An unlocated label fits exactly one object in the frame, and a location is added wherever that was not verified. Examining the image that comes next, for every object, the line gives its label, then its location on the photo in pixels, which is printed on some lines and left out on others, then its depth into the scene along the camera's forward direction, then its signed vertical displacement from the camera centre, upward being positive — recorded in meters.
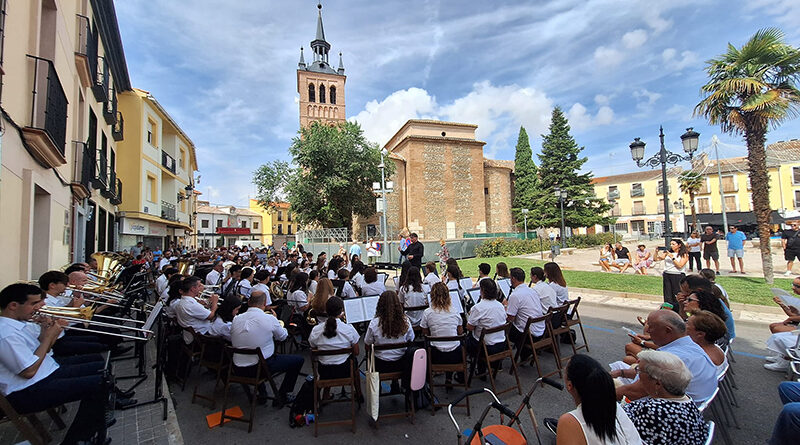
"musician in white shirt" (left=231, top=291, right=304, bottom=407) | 3.63 -1.12
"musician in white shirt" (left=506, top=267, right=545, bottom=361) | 4.56 -1.07
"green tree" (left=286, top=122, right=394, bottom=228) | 26.61 +5.46
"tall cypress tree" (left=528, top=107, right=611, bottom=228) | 32.41 +5.07
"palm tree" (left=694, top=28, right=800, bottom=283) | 8.98 +3.82
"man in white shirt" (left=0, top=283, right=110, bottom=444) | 2.67 -1.09
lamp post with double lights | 9.74 +2.45
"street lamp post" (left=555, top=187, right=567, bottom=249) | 21.50 +2.67
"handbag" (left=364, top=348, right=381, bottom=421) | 3.08 -1.45
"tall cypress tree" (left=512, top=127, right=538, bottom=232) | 36.80 +6.76
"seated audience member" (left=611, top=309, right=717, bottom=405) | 2.55 -1.00
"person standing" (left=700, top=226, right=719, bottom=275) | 11.27 -0.54
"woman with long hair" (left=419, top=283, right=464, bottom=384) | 3.82 -1.07
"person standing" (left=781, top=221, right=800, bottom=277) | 10.27 -0.58
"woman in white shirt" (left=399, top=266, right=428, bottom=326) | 5.45 -0.93
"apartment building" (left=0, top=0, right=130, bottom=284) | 4.71 +2.20
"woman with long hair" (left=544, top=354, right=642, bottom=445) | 1.72 -0.99
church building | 33.09 +5.60
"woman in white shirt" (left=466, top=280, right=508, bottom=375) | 4.13 -1.03
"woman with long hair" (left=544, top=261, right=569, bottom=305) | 5.58 -0.83
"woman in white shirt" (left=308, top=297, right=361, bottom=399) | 3.47 -1.10
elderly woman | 1.99 -1.13
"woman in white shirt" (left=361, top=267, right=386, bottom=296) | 6.70 -0.93
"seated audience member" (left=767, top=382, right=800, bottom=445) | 2.30 -1.42
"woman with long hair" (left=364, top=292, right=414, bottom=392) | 3.56 -1.02
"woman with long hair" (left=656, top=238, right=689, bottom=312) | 6.57 -0.97
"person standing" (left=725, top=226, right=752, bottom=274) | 11.27 -0.46
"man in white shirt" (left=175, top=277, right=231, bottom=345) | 4.35 -0.94
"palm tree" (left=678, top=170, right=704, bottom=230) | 32.59 +4.87
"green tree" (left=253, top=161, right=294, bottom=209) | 31.34 +5.76
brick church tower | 44.47 +20.88
